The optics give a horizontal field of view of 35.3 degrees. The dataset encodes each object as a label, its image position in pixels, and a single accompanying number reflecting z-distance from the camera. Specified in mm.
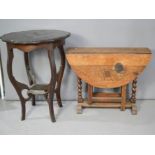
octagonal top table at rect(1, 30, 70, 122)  2277
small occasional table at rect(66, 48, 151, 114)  2500
